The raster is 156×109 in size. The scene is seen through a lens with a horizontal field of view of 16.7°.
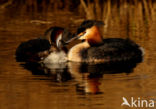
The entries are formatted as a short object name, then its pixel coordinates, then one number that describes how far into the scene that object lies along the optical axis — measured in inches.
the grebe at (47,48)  433.1
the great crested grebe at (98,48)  430.9
